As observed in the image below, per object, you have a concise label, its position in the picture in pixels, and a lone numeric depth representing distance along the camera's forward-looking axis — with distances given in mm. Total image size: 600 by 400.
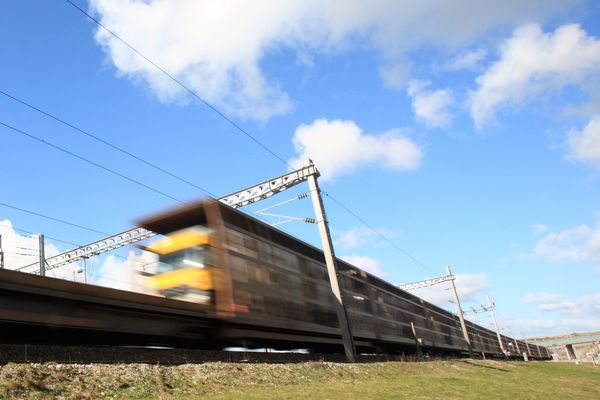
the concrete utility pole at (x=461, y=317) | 46641
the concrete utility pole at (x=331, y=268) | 18797
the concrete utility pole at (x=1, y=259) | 26270
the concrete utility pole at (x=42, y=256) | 27362
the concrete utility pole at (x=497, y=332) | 64613
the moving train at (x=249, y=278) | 12977
